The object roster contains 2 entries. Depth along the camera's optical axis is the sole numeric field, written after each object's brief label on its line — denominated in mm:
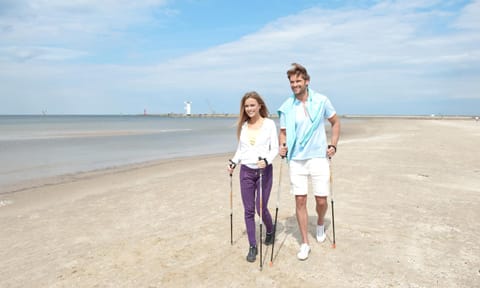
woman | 4340
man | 4188
